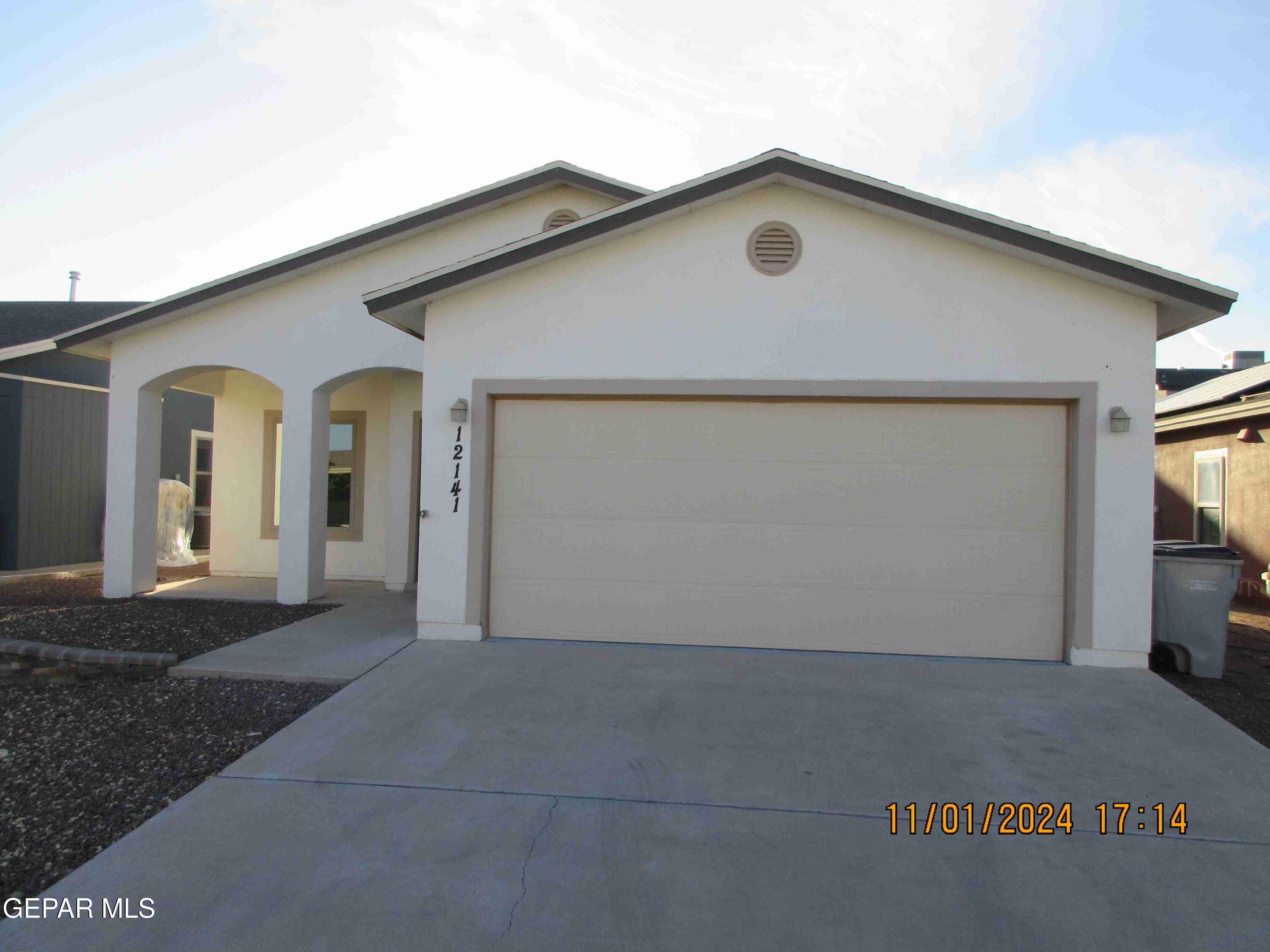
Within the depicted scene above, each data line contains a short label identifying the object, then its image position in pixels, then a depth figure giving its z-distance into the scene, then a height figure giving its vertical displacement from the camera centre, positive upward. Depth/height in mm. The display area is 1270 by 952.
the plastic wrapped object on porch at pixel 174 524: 13562 -848
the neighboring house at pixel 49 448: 11625 +401
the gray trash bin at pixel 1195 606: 6656 -913
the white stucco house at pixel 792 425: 6484 +577
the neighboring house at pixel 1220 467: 10789 +512
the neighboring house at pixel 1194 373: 19750 +3534
